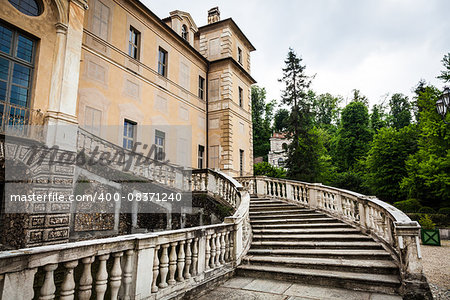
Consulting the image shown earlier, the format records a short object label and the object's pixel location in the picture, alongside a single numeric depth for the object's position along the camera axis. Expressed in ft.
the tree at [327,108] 170.23
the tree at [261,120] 165.78
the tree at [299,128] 83.51
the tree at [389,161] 84.48
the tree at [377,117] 144.15
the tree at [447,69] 75.83
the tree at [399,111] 155.43
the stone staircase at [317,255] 19.71
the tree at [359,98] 157.58
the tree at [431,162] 61.41
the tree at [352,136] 130.31
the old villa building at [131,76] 30.04
